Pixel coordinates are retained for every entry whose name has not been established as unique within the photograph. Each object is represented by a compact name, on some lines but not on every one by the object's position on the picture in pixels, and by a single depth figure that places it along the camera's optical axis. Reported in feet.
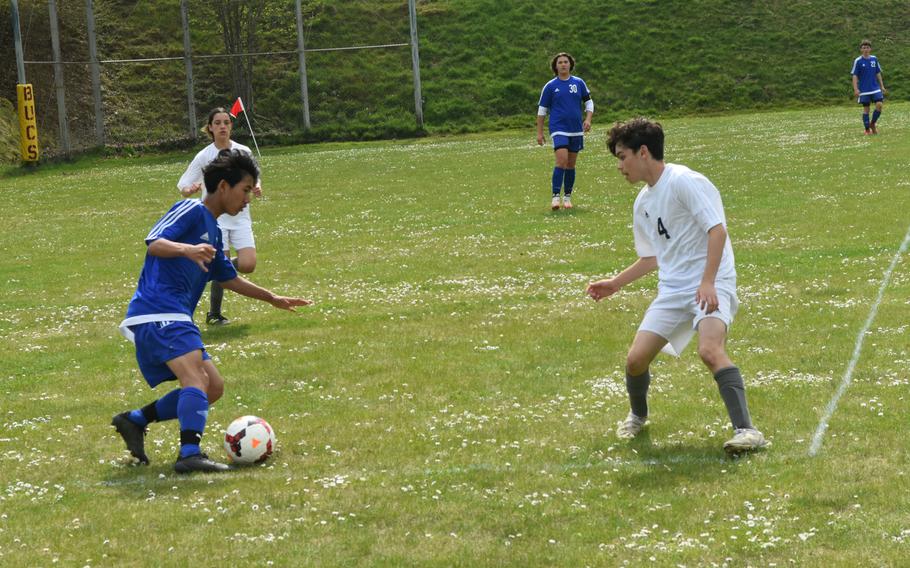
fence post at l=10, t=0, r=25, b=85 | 130.11
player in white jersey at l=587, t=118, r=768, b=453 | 23.00
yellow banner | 127.95
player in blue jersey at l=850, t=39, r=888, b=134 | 104.01
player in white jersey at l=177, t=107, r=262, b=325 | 41.14
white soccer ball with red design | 23.89
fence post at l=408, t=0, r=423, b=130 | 154.19
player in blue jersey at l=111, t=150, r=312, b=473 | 23.80
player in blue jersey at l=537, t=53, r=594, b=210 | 68.85
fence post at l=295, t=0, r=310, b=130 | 150.65
